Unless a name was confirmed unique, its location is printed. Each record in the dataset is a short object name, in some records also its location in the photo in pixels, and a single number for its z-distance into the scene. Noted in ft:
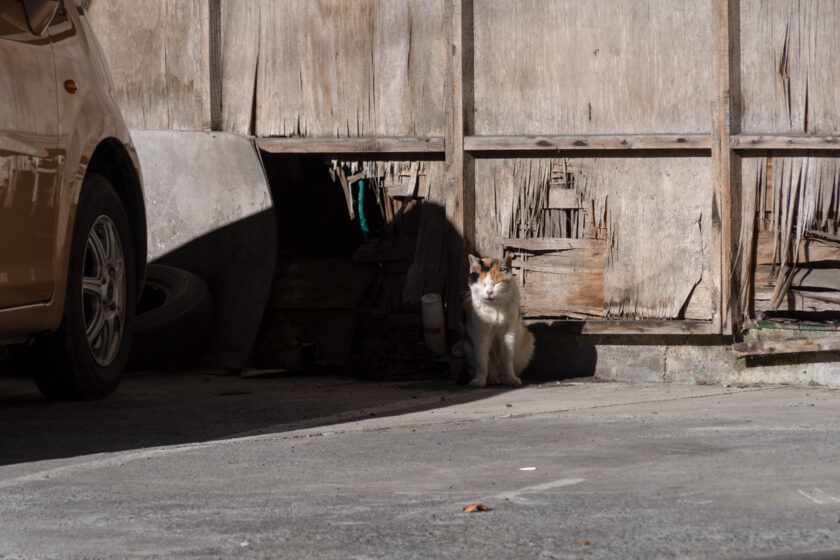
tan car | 31.78
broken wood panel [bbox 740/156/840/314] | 49.34
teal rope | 56.40
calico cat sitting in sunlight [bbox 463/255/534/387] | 49.73
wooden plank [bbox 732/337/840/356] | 47.55
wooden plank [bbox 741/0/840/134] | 49.21
